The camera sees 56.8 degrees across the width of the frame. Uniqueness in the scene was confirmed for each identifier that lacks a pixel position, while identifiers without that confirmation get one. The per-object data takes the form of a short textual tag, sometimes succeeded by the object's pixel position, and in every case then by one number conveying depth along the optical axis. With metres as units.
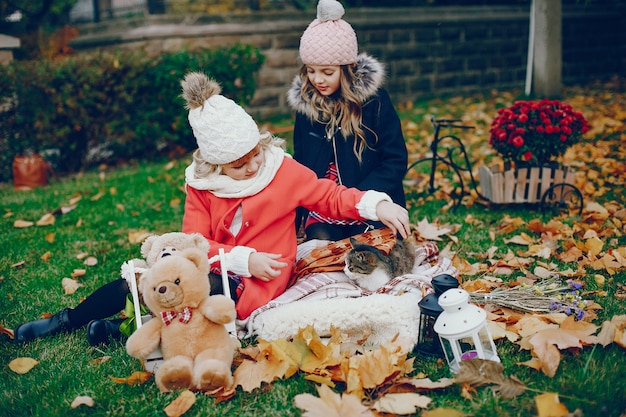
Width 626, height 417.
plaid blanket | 2.62
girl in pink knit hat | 3.26
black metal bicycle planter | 4.37
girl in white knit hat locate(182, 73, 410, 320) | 2.67
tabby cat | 2.87
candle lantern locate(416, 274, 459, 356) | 2.36
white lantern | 2.20
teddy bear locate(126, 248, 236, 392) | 2.25
